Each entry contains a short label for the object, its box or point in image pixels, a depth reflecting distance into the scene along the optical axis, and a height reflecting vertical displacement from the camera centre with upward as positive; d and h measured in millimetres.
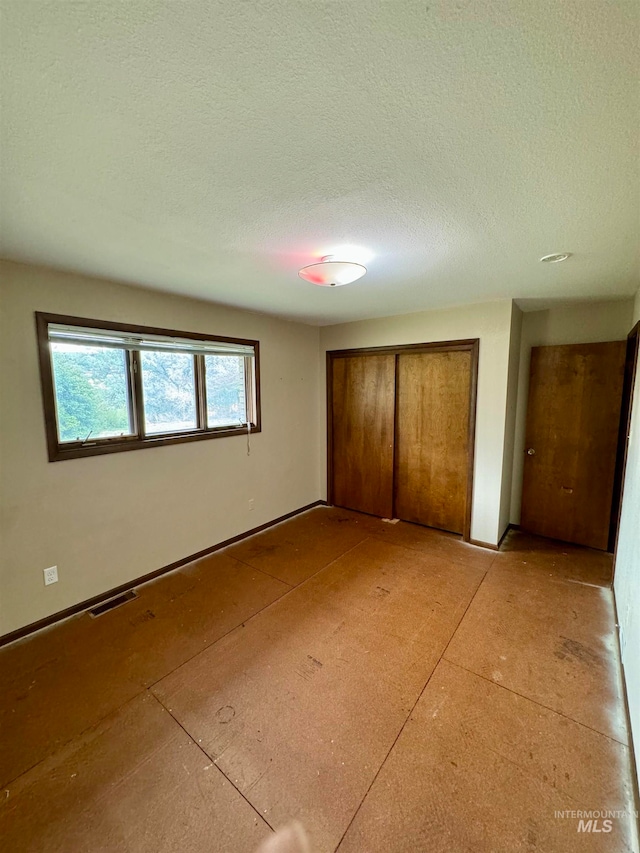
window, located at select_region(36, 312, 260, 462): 2283 +55
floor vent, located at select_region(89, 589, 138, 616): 2422 -1552
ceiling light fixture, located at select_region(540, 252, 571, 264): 1951 +774
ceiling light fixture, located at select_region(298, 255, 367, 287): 1815 +657
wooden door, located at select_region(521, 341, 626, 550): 3150 -486
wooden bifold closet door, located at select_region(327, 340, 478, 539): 3473 -457
